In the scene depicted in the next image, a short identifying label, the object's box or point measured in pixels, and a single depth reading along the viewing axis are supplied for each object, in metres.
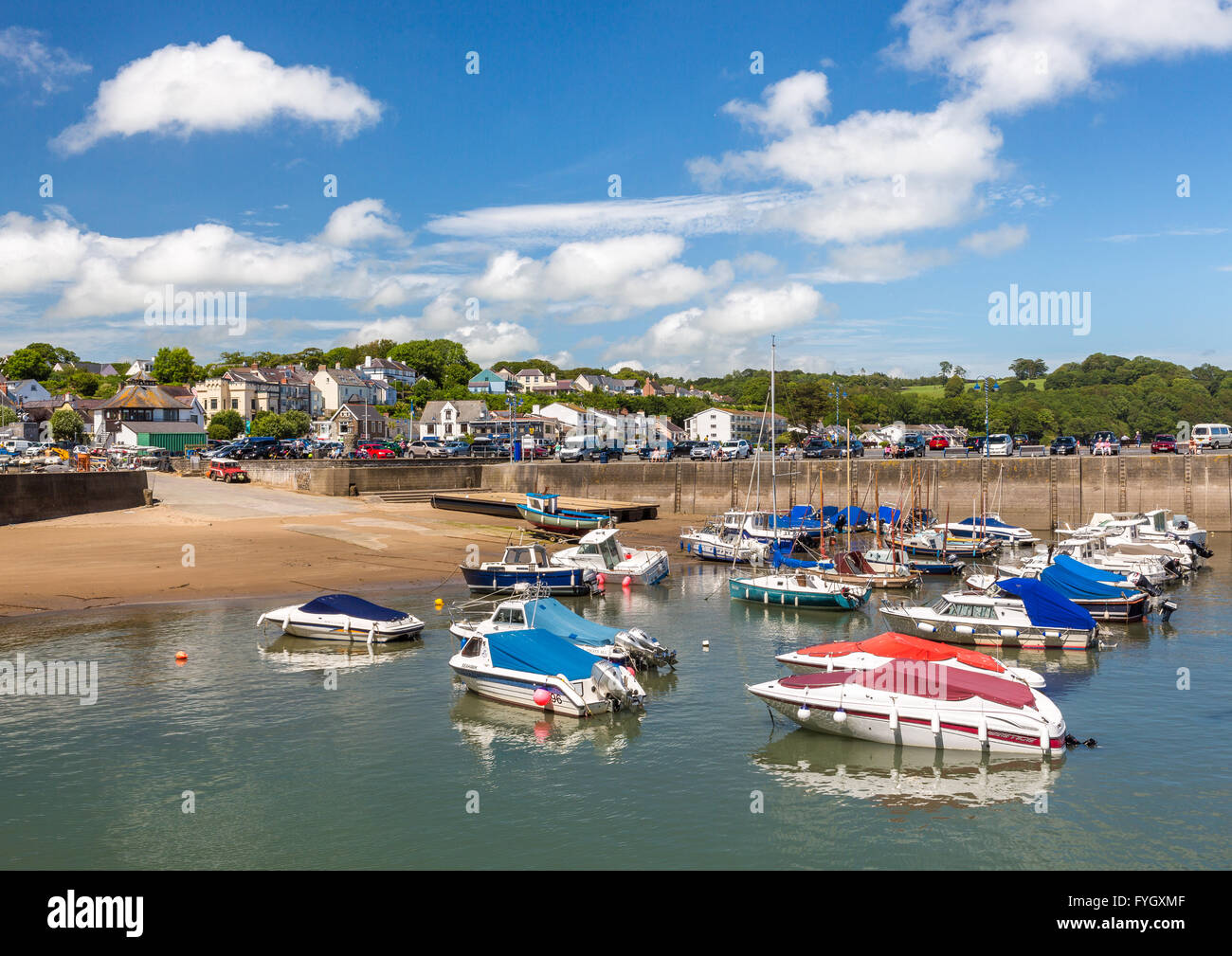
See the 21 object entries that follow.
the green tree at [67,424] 105.38
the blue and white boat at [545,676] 23.73
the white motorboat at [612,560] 43.31
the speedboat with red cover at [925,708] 20.66
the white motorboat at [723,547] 49.84
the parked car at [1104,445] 71.56
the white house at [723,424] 156.12
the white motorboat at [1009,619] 30.92
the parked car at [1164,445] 69.25
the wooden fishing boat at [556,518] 58.47
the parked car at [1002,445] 75.38
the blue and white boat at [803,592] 37.91
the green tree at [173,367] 167.38
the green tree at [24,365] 176.62
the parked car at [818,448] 80.06
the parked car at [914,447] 78.44
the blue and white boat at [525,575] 40.28
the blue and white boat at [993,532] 55.58
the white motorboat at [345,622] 31.58
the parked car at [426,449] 91.38
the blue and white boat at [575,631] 26.88
